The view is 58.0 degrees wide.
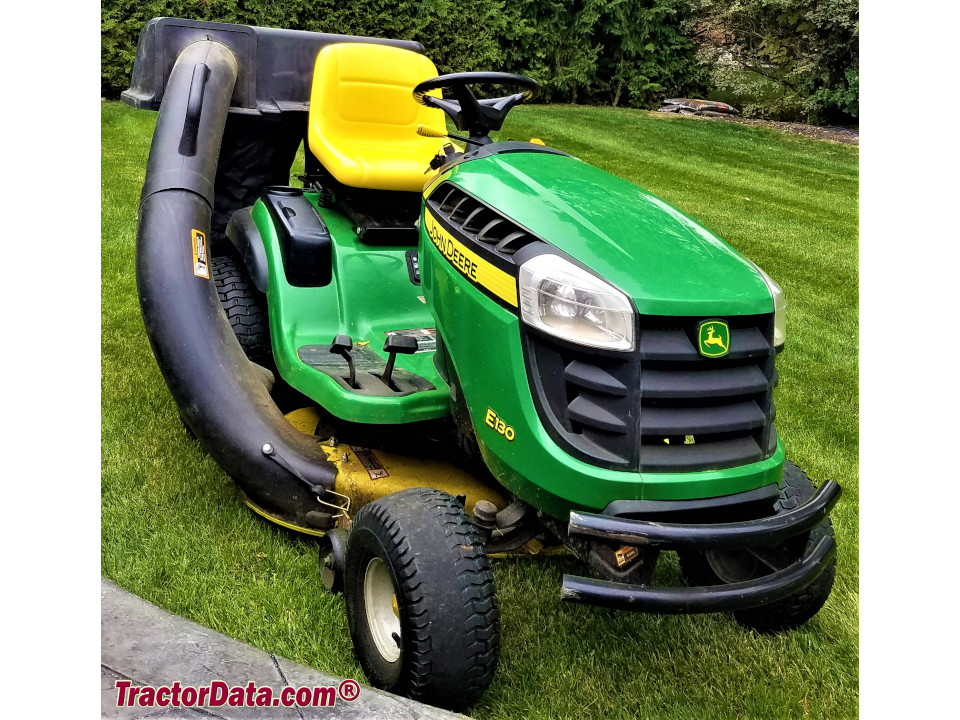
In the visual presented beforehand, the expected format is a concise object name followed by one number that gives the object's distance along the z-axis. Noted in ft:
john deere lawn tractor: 6.09
